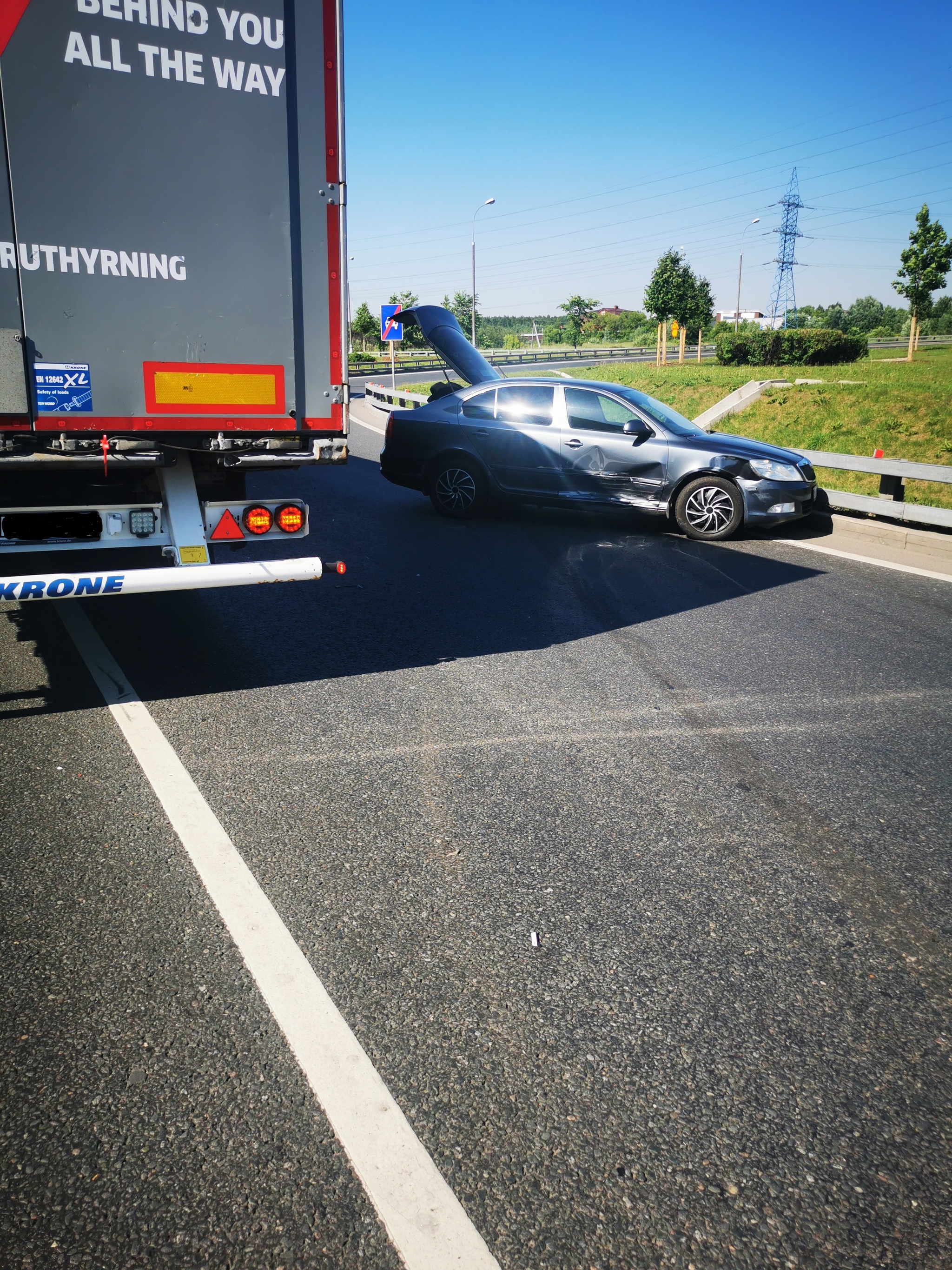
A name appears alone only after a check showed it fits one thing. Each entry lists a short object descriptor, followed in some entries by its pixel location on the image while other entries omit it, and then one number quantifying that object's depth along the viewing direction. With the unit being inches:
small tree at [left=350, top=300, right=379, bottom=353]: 3115.2
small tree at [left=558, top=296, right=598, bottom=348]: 3519.7
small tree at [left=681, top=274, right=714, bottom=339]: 1843.0
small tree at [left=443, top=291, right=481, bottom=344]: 3201.3
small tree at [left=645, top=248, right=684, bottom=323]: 1825.8
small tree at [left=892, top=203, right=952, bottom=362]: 1427.2
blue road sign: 949.2
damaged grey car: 378.0
